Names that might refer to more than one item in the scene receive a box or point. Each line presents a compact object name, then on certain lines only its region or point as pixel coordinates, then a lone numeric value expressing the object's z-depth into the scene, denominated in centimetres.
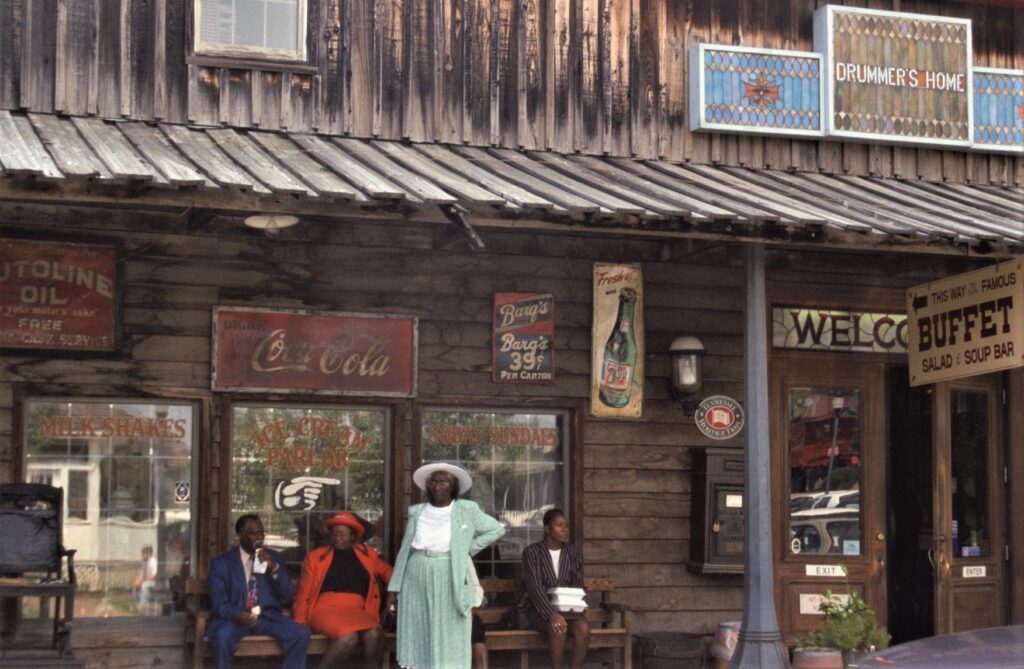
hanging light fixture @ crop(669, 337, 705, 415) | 1187
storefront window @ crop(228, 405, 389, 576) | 1104
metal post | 1025
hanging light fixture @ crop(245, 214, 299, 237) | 971
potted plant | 1052
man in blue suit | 1022
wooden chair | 969
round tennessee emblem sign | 1215
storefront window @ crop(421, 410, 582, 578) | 1159
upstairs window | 1078
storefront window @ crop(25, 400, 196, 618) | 1059
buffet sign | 1090
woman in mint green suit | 1031
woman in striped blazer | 1083
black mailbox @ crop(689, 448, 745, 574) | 1186
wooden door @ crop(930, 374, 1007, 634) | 1281
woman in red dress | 1051
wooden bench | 1031
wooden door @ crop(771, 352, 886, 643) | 1240
